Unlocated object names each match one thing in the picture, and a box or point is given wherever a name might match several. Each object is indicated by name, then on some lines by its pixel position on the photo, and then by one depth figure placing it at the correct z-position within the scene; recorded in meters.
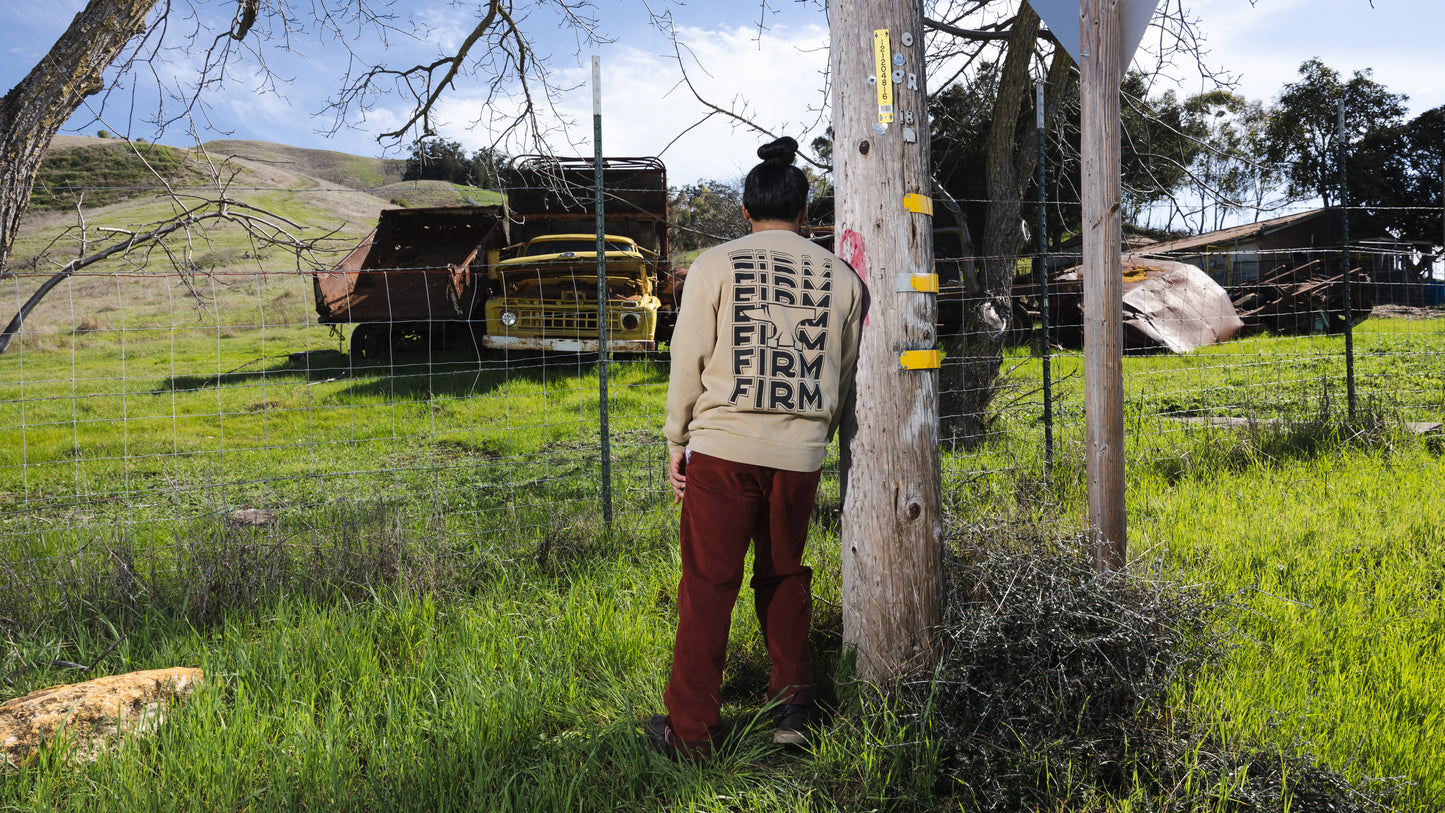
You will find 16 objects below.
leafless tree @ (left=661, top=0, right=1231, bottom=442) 6.93
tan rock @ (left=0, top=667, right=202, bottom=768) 2.88
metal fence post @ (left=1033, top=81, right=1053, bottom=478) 5.73
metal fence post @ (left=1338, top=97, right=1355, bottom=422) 7.04
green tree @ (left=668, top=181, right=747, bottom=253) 11.00
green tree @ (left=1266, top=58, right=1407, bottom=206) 39.69
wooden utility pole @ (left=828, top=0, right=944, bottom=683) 2.93
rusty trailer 11.73
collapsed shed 14.13
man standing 2.62
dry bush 2.44
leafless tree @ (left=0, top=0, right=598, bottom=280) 4.43
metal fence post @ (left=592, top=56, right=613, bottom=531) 4.95
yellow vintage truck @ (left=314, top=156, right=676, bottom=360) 10.49
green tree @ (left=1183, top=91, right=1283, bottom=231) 39.56
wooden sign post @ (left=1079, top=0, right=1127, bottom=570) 3.37
